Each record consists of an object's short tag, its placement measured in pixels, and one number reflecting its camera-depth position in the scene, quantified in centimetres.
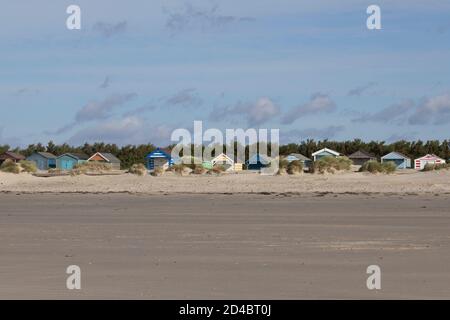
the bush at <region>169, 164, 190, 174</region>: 4548
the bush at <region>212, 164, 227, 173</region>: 4586
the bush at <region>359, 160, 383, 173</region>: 4305
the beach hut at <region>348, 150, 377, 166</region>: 6631
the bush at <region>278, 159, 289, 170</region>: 4495
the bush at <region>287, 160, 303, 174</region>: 4312
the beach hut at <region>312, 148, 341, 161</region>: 6734
